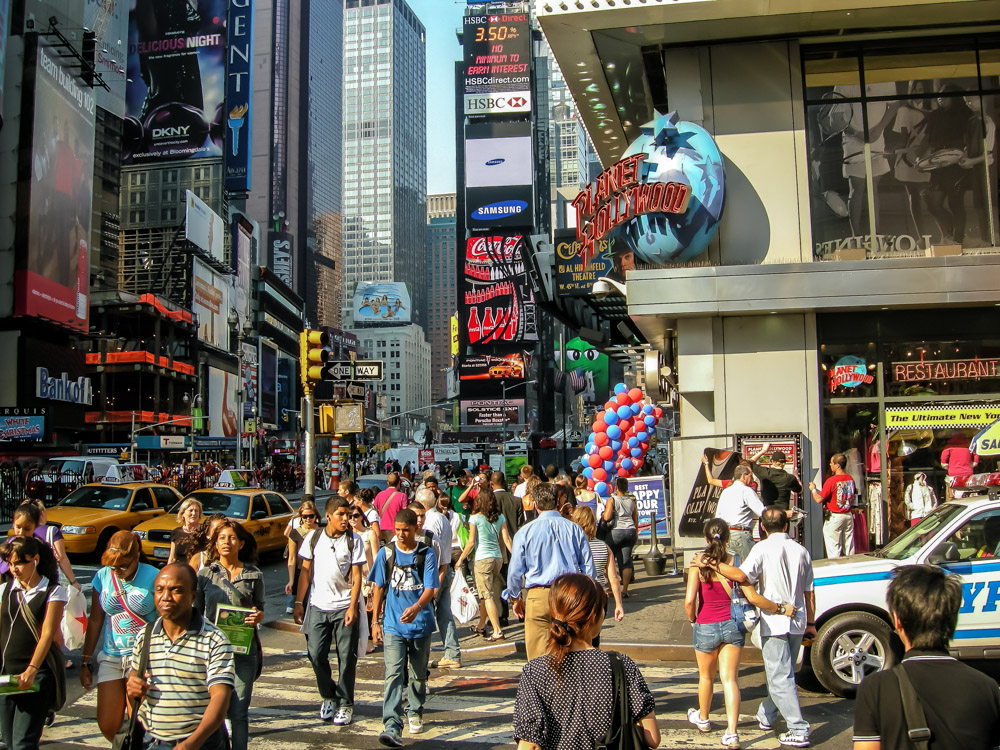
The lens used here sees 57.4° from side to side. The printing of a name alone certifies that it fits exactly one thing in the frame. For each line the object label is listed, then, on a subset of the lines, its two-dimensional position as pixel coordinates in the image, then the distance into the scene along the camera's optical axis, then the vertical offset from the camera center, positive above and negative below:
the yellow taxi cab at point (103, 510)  17.39 -1.04
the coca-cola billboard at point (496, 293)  95.88 +16.91
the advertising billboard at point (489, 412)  101.00 +4.54
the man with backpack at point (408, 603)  7.10 -1.18
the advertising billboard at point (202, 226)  87.19 +23.10
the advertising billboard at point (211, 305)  89.75 +15.47
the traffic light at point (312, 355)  13.36 +1.48
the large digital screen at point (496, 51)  93.88 +41.45
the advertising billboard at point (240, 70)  113.16 +47.58
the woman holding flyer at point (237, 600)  5.65 -0.94
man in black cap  12.71 -0.50
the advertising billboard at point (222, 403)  89.75 +5.42
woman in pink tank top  6.78 -1.27
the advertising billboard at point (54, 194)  50.69 +15.39
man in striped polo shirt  4.07 -0.99
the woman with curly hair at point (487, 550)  10.91 -1.17
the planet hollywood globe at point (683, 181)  14.33 +4.21
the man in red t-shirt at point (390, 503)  12.45 -0.68
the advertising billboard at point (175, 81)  95.62 +39.48
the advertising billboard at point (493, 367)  98.88 +9.35
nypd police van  7.78 -1.29
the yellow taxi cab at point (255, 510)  18.44 -1.10
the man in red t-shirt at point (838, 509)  12.91 -0.86
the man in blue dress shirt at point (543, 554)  7.11 -0.80
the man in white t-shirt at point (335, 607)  7.46 -1.27
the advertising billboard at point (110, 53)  79.50 +35.85
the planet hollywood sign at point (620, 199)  14.45 +4.15
